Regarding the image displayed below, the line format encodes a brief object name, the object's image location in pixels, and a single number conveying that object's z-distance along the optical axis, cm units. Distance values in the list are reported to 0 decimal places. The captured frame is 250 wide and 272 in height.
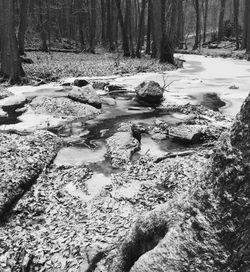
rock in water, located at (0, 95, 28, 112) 1092
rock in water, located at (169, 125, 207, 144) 764
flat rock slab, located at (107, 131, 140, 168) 670
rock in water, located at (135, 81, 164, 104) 1162
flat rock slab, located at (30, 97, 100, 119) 1027
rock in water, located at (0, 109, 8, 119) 1007
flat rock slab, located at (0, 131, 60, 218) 541
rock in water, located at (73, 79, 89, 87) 1361
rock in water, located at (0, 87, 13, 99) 1190
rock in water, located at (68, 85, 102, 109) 1102
